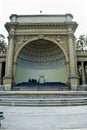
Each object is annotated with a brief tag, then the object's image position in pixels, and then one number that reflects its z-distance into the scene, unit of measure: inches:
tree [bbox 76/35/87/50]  1501.0
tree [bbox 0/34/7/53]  1492.5
